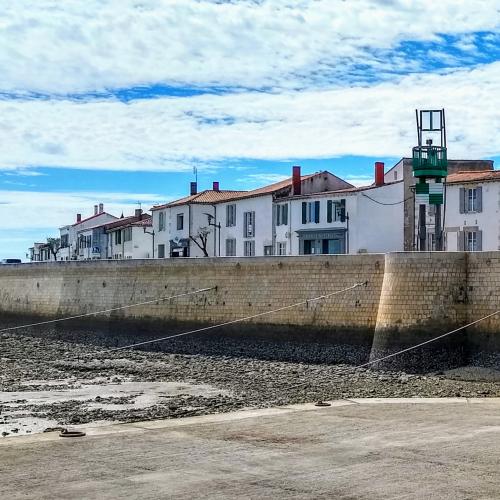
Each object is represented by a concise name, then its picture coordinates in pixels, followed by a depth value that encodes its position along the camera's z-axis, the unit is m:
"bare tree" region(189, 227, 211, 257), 54.53
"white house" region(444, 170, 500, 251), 40.78
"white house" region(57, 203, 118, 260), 73.19
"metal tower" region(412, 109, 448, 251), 30.16
